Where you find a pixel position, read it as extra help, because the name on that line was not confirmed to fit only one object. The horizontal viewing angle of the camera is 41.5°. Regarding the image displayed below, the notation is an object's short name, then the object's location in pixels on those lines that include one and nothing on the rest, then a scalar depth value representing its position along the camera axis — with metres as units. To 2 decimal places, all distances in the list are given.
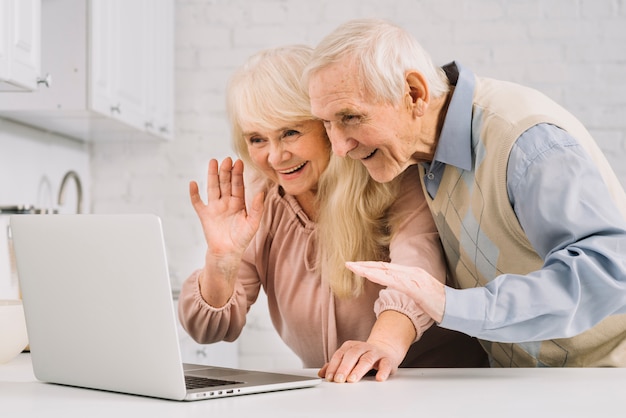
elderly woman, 1.73
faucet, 3.20
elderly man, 1.26
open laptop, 1.07
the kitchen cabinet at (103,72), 2.74
